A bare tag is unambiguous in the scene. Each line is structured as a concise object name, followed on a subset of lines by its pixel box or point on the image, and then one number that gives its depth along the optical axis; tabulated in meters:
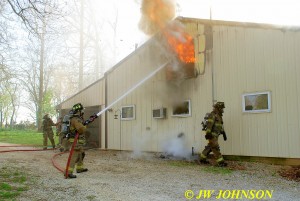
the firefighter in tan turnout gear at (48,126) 16.14
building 9.58
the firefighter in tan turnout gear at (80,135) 8.56
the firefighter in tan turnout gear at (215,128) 10.14
